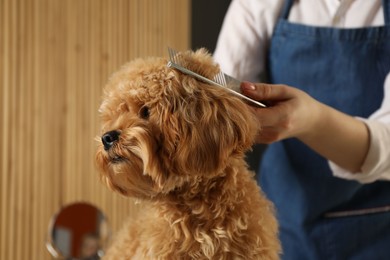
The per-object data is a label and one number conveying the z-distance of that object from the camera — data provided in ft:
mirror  5.63
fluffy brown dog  2.16
